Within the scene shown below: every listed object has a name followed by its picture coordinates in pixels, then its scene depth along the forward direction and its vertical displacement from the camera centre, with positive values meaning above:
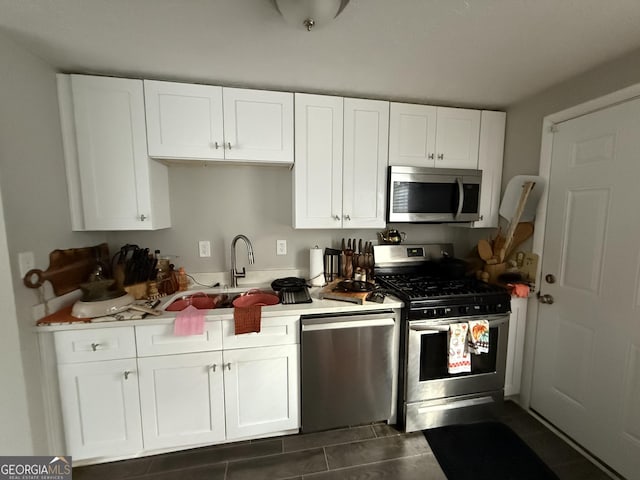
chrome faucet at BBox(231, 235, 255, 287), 1.99 -0.44
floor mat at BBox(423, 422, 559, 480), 1.56 -1.53
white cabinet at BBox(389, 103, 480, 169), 2.03 +0.62
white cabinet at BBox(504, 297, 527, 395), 2.02 -1.02
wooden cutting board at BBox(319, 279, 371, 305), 1.75 -0.56
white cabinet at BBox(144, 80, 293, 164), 1.70 +0.62
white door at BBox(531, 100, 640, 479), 1.45 -0.46
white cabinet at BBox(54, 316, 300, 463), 1.49 -1.03
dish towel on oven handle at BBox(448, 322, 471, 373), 1.75 -0.90
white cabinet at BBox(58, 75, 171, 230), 1.62 +0.39
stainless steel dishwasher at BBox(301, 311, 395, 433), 1.68 -1.02
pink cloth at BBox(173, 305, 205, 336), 1.50 -0.63
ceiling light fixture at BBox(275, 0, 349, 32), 1.01 +0.81
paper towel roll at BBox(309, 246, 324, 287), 2.16 -0.44
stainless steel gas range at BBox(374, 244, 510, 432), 1.75 -0.99
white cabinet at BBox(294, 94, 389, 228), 1.90 +0.40
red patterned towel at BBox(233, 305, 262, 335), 1.56 -0.63
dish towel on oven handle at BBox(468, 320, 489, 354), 1.78 -0.83
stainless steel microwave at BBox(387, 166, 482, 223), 2.04 +0.17
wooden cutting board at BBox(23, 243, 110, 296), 1.43 -0.33
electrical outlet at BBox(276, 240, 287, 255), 2.27 -0.28
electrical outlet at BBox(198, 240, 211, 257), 2.15 -0.26
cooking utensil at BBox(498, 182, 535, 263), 1.87 -0.02
